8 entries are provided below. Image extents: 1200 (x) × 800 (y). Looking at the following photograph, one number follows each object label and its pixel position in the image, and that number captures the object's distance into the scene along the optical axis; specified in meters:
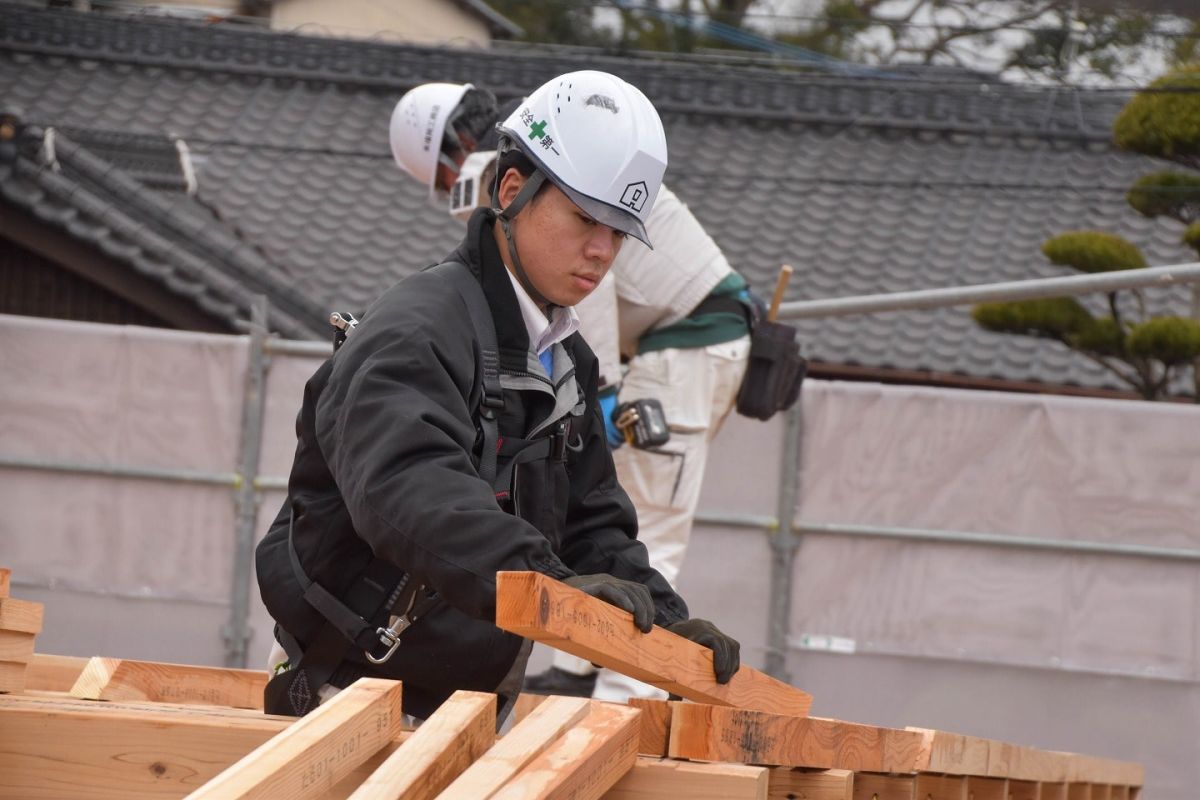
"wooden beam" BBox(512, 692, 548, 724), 5.79
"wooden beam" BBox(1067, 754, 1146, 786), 8.77
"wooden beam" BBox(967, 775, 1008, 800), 7.15
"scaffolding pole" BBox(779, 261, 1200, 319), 13.09
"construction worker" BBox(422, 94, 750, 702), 10.74
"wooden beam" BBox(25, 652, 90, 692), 8.05
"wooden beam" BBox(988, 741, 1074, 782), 6.98
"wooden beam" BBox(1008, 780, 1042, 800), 7.86
